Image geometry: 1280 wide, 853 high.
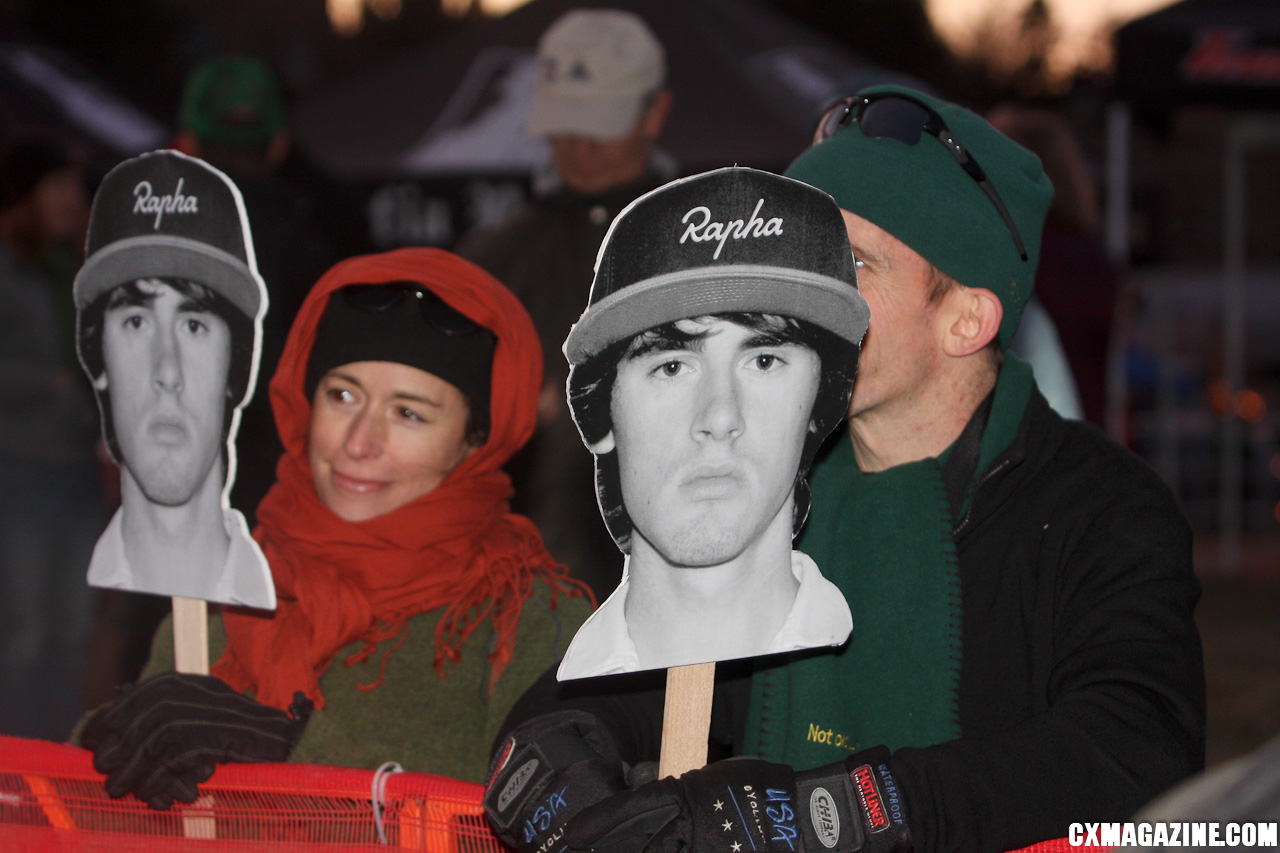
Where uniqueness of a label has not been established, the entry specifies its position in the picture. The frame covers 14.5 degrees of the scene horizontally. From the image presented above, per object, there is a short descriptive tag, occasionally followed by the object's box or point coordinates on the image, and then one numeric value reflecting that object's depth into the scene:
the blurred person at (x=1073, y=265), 5.46
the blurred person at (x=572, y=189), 4.67
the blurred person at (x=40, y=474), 5.91
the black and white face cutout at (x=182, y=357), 4.00
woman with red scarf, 4.05
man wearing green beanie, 3.77
